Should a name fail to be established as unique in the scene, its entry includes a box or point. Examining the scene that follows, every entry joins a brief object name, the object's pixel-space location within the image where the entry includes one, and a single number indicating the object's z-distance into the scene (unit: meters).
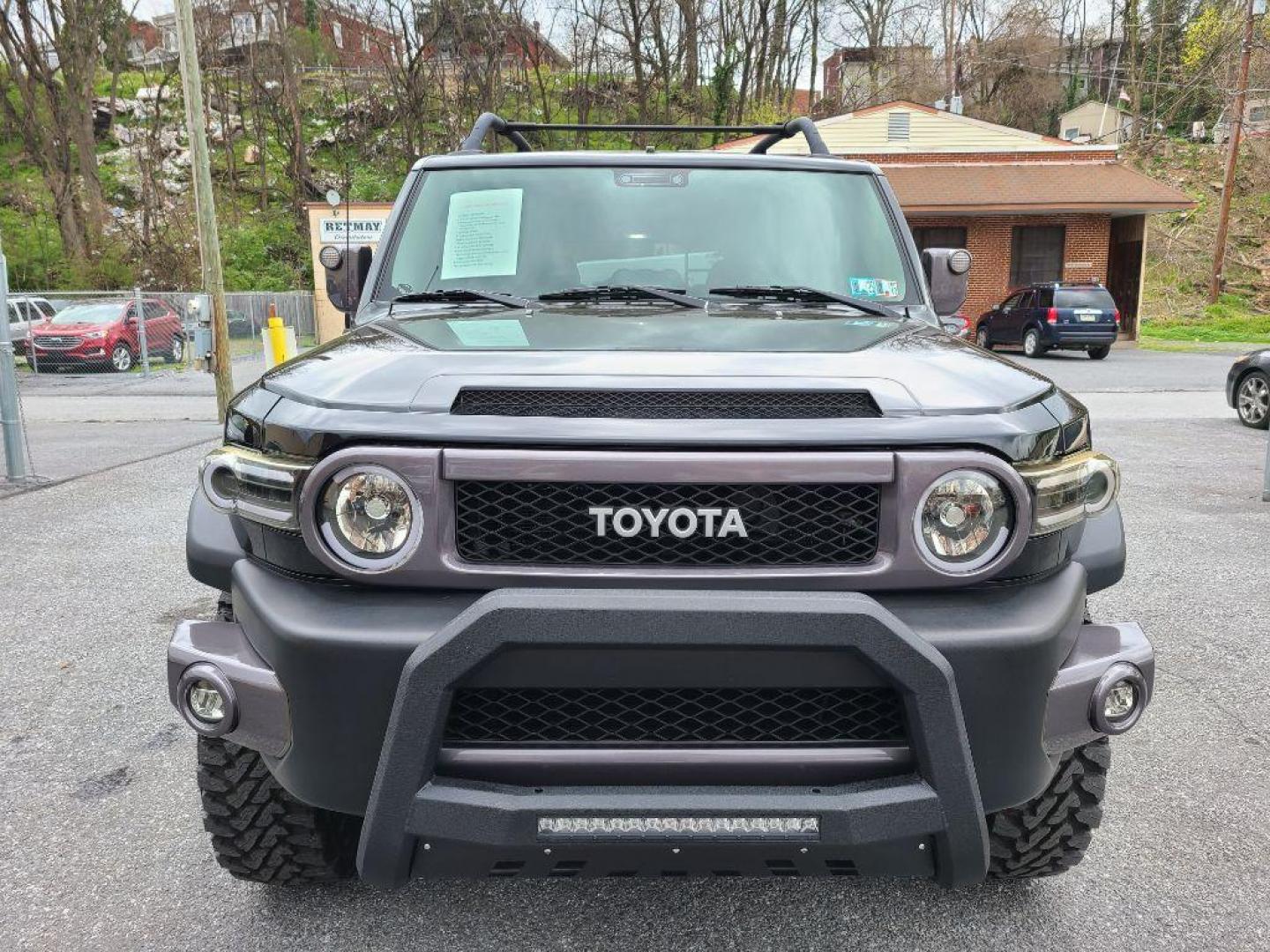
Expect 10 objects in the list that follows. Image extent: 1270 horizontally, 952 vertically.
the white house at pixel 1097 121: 49.97
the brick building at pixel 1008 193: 25.31
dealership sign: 16.48
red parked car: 18.88
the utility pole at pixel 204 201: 11.80
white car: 19.86
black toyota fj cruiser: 1.74
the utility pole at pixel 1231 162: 28.84
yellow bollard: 11.73
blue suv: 20.55
